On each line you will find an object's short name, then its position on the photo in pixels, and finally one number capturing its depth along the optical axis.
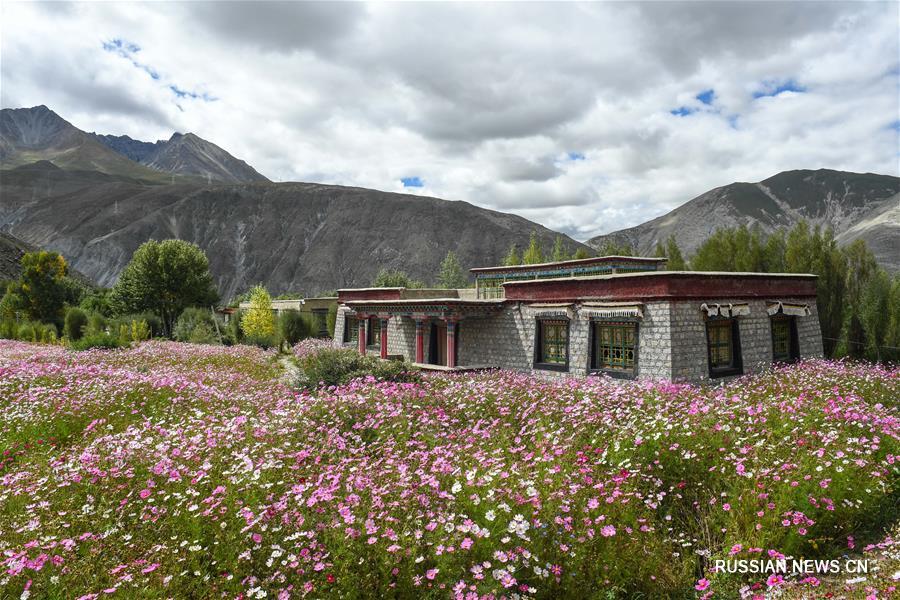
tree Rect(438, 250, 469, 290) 66.12
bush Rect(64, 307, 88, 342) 34.43
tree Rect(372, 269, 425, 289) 56.73
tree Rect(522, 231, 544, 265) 46.97
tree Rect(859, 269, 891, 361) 20.42
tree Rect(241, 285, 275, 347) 36.41
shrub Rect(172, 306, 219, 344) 34.53
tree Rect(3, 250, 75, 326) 42.28
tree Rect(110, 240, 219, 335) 43.53
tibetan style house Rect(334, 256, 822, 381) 16.70
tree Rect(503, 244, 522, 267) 50.53
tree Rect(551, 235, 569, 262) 47.22
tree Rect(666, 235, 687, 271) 33.16
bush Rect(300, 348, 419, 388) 15.48
